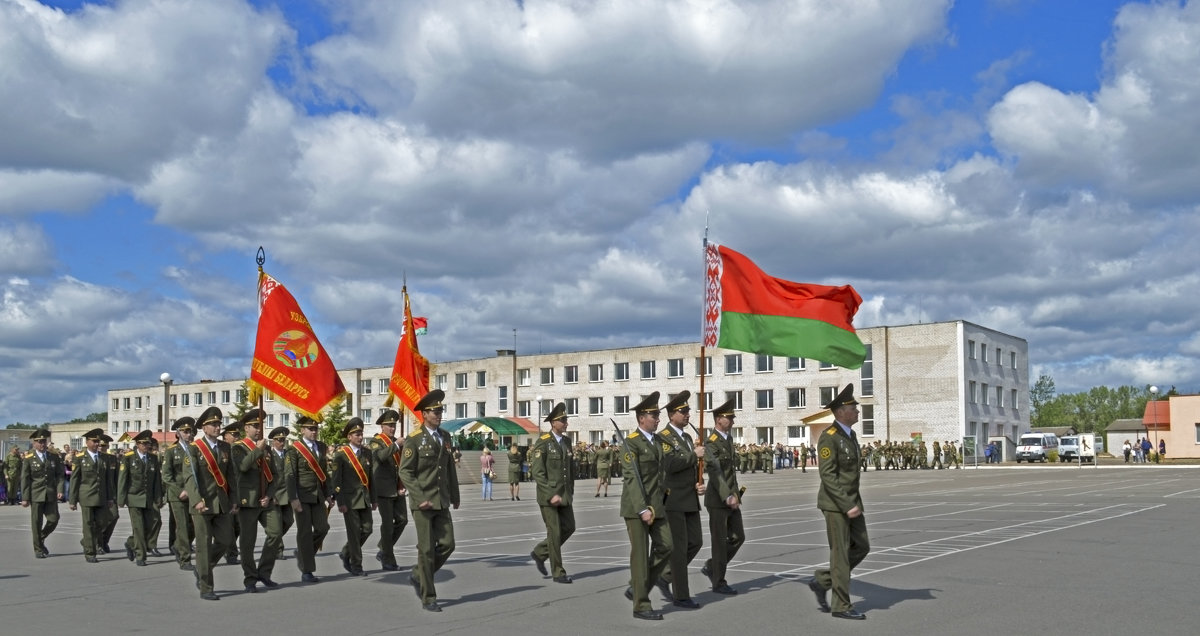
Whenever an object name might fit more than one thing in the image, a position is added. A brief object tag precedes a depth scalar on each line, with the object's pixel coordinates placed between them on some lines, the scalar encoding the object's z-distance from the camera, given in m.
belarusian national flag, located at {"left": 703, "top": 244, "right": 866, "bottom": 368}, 14.27
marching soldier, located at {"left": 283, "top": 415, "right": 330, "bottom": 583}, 13.82
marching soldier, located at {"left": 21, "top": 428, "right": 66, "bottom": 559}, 17.97
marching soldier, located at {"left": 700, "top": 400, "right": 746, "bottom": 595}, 12.08
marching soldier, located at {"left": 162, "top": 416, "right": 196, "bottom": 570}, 13.05
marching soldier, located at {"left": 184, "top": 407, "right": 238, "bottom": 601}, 12.43
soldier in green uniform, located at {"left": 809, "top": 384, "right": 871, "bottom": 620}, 10.50
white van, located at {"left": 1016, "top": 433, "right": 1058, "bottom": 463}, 76.25
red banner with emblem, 15.27
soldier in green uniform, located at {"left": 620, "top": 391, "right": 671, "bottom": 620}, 10.70
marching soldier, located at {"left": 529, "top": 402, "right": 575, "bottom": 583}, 13.40
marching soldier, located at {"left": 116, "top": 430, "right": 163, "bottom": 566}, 16.56
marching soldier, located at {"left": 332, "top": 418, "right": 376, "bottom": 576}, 14.88
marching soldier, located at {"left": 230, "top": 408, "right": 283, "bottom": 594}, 13.09
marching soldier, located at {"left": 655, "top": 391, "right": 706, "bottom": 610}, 11.16
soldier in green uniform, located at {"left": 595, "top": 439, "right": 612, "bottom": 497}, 38.31
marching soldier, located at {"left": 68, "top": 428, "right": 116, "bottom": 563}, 17.64
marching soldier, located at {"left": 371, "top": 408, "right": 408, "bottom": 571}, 14.59
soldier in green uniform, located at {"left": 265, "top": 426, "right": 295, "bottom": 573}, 13.37
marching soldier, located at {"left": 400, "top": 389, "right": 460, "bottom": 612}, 11.44
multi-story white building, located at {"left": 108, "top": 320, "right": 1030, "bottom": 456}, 76.62
